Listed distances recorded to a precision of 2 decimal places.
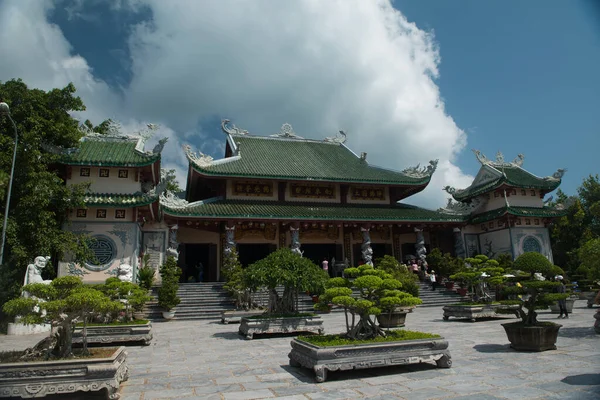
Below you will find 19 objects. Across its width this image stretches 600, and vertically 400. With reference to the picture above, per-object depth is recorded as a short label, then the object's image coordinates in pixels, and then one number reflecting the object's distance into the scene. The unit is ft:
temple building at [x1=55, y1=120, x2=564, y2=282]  59.82
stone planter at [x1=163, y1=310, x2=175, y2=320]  51.60
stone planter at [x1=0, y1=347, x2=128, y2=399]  17.20
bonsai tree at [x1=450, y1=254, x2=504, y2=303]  42.35
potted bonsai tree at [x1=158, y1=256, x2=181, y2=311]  51.11
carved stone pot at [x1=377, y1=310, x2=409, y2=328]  40.86
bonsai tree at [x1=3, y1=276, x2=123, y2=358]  18.93
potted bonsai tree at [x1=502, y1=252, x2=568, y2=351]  25.66
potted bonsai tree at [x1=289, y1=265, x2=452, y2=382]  20.66
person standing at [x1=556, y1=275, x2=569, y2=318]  44.96
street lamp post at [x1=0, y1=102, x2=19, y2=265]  37.58
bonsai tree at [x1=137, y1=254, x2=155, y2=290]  57.11
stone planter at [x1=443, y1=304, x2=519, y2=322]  44.42
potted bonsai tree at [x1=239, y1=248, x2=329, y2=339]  35.53
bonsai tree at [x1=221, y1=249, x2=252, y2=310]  53.31
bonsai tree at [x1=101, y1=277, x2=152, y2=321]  32.76
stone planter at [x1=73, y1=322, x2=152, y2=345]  32.53
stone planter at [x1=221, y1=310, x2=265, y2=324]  48.11
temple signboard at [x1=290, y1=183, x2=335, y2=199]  80.23
